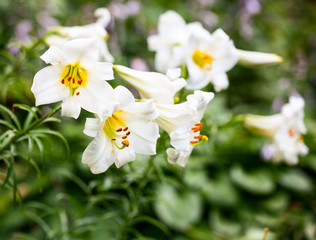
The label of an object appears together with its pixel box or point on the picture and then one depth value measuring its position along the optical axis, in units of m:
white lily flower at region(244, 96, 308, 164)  1.52
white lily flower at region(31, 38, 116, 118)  0.86
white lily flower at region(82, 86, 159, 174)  0.87
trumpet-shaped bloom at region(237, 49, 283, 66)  1.41
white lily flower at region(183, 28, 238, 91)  1.25
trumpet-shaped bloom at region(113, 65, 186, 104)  0.99
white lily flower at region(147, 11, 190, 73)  1.40
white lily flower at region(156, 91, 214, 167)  0.92
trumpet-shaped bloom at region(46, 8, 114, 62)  1.21
